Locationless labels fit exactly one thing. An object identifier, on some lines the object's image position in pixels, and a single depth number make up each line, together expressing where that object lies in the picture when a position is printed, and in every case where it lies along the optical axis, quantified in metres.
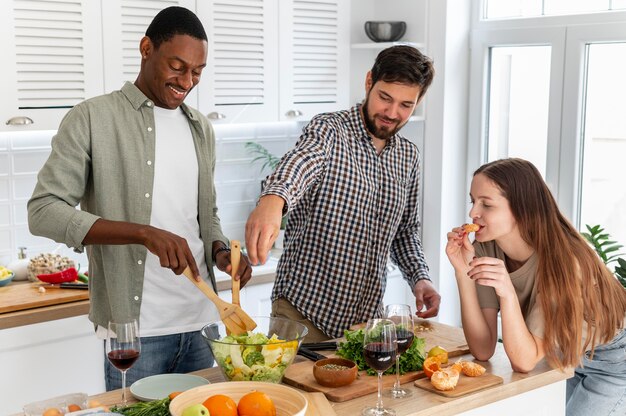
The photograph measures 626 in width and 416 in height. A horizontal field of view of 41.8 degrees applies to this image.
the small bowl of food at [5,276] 3.55
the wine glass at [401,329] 2.03
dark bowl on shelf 4.40
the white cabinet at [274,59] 3.92
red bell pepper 3.56
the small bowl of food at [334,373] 2.06
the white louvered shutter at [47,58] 3.32
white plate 2.01
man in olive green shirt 2.38
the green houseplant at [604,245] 3.65
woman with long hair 2.24
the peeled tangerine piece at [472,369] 2.18
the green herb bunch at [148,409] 1.85
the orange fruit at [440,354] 2.23
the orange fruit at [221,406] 1.78
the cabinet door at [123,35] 3.56
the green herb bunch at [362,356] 2.21
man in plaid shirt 2.58
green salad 2.00
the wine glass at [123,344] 1.88
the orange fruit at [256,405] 1.81
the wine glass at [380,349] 1.94
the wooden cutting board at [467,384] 2.06
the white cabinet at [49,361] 3.29
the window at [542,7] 3.86
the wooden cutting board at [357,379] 2.05
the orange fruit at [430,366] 2.14
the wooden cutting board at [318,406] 1.91
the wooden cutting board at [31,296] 3.29
